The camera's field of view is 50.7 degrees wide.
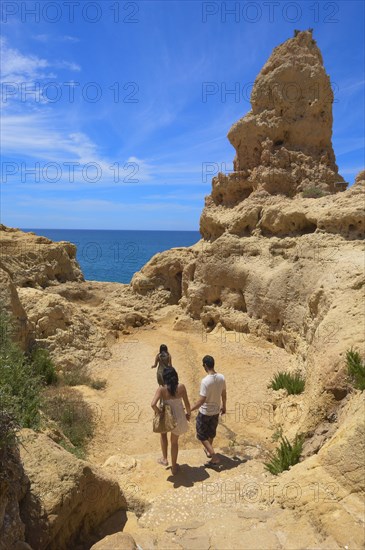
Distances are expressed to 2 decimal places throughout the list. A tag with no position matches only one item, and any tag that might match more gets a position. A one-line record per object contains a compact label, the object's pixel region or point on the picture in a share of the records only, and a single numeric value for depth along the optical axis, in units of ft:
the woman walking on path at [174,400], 20.15
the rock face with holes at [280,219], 36.73
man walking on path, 21.50
